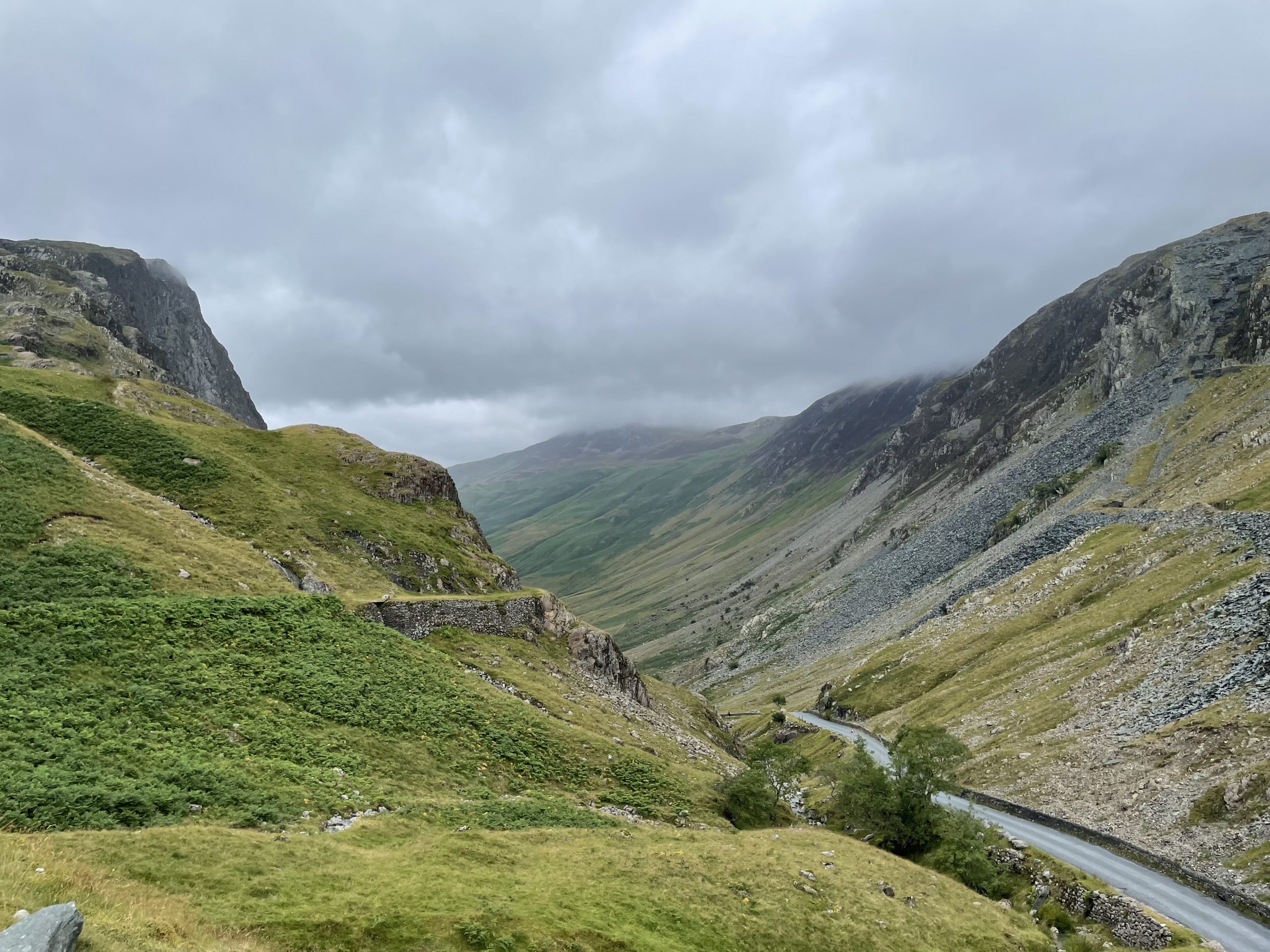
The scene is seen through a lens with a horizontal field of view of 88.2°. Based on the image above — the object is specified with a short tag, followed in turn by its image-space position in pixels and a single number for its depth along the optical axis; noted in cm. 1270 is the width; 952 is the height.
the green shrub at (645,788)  4188
